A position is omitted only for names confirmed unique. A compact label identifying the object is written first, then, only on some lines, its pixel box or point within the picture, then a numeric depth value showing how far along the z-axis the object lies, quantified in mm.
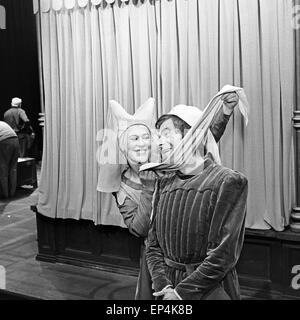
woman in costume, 1723
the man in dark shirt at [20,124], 8531
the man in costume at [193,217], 1426
